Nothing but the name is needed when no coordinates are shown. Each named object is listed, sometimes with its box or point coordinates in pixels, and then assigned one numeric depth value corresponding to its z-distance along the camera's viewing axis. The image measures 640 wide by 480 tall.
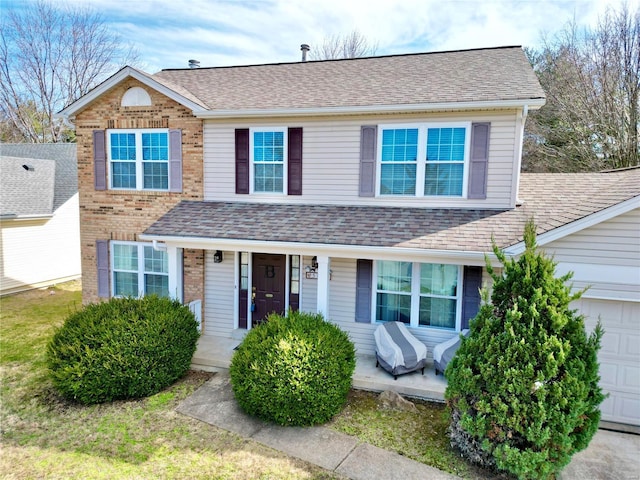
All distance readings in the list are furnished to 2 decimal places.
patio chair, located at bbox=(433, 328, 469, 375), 7.56
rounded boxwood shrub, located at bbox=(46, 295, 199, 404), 6.71
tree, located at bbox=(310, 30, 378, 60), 26.45
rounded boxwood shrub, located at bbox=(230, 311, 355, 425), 6.15
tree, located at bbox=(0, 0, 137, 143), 26.83
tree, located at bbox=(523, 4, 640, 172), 17.64
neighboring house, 14.19
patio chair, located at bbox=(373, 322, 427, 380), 7.64
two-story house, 7.05
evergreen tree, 4.93
